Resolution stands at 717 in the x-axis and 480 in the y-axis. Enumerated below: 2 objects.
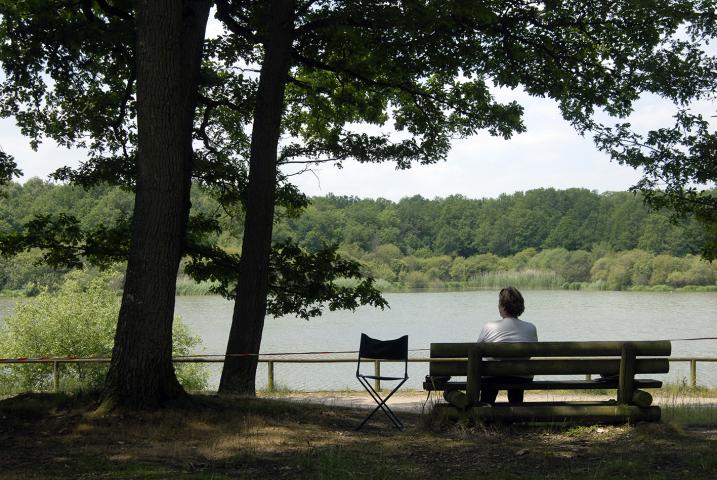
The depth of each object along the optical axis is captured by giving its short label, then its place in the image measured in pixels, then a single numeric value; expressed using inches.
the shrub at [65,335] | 831.1
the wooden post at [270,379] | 622.4
